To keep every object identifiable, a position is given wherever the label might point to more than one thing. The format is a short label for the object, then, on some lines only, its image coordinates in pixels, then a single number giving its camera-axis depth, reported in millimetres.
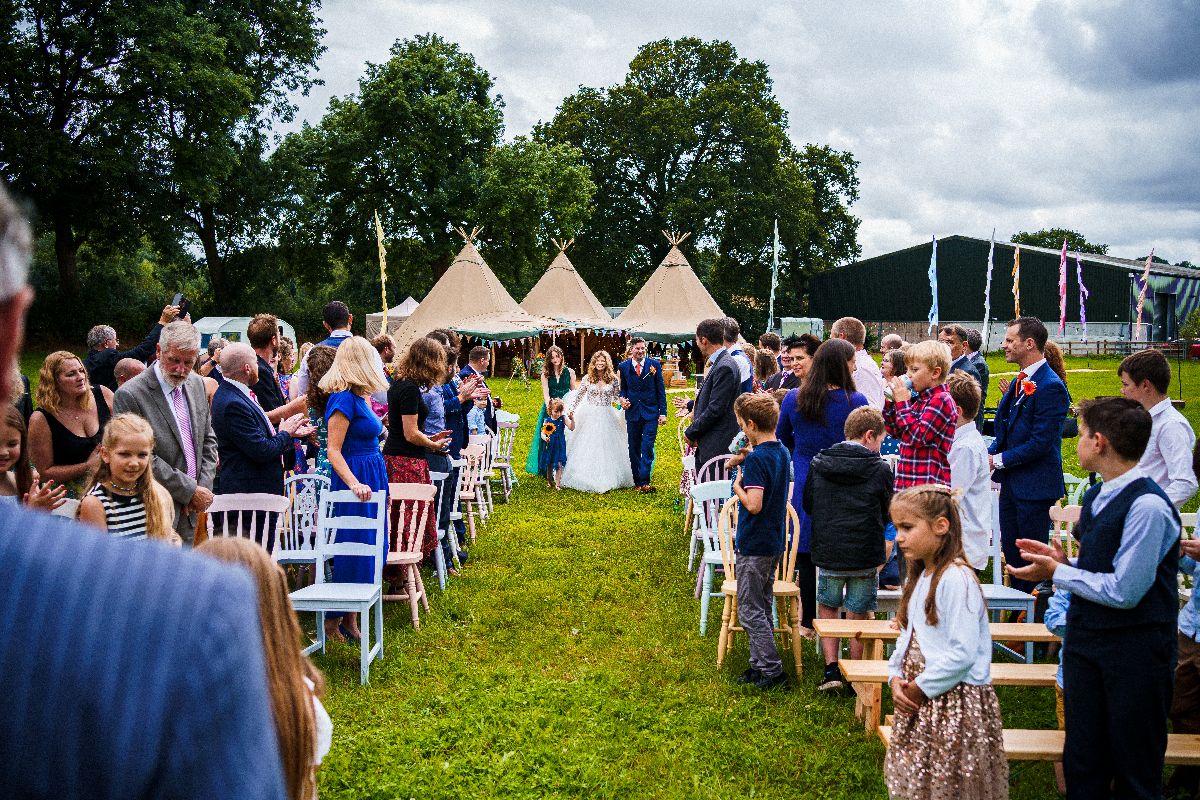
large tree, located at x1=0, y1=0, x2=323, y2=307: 23531
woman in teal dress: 12211
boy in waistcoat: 3184
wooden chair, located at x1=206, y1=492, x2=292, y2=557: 5621
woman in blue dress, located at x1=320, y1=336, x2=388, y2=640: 5898
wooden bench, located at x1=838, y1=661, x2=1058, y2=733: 4336
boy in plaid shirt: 5609
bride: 11992
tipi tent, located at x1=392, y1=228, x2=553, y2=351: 27781
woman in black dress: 5023
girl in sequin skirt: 3305
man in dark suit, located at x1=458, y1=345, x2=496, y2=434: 9391
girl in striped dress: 3990
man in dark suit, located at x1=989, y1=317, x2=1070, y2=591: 5891
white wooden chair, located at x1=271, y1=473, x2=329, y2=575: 6105
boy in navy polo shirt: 5156
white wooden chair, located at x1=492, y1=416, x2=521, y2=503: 11250
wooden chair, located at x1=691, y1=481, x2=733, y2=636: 6332
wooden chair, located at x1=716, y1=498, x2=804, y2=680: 5609
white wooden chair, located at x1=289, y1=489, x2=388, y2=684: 5340
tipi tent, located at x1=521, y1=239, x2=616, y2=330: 30406
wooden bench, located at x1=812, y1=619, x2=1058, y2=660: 4730
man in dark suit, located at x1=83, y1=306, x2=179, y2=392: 7902
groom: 11812
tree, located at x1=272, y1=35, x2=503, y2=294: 32938
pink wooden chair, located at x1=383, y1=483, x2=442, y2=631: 6355
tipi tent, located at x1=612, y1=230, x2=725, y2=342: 29312
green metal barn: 43406
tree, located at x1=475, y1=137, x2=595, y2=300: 32906
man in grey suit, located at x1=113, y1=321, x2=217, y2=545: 4902
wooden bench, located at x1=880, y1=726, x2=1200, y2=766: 3629
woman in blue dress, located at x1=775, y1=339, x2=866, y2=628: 5875
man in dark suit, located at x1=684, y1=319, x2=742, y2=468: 8117
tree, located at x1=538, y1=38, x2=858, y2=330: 40219
